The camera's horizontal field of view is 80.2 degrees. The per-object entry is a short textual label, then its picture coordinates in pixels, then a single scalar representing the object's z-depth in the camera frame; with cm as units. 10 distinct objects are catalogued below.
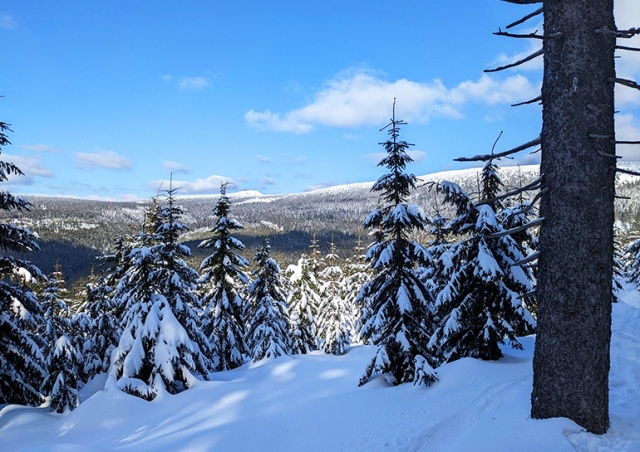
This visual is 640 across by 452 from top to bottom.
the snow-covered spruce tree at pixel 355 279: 3151
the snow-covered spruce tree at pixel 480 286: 1040
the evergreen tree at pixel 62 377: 1480
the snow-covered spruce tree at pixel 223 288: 2077
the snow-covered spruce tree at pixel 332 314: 2794
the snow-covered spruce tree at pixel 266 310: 2183
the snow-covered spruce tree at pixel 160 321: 1316
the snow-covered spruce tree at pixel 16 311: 1205
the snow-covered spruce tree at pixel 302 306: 2822
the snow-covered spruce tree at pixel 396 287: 1125
